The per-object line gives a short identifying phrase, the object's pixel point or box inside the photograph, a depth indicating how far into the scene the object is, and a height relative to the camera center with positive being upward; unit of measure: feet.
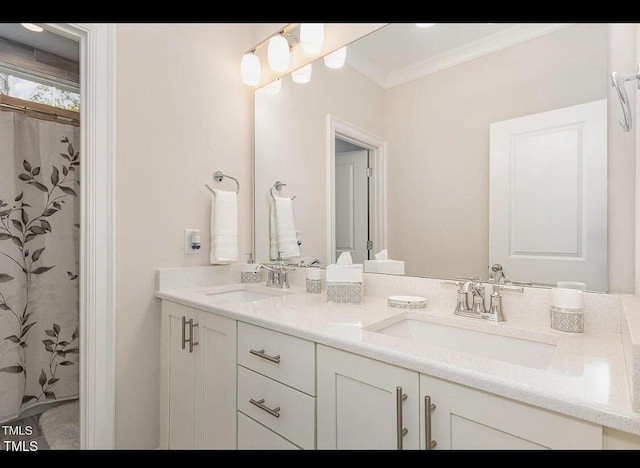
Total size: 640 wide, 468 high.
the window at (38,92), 6.31 +2.83
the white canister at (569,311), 2.99 -0.70
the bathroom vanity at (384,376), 1.96 -1.09
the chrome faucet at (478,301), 3.41 -0.72
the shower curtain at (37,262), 5.95 -0.55
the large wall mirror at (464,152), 3.29 +1.01
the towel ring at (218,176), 5.84 +1.02
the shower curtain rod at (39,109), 6.09 +2.41
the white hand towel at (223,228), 5.56 +0.09
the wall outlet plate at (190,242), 5.44 -0.14
